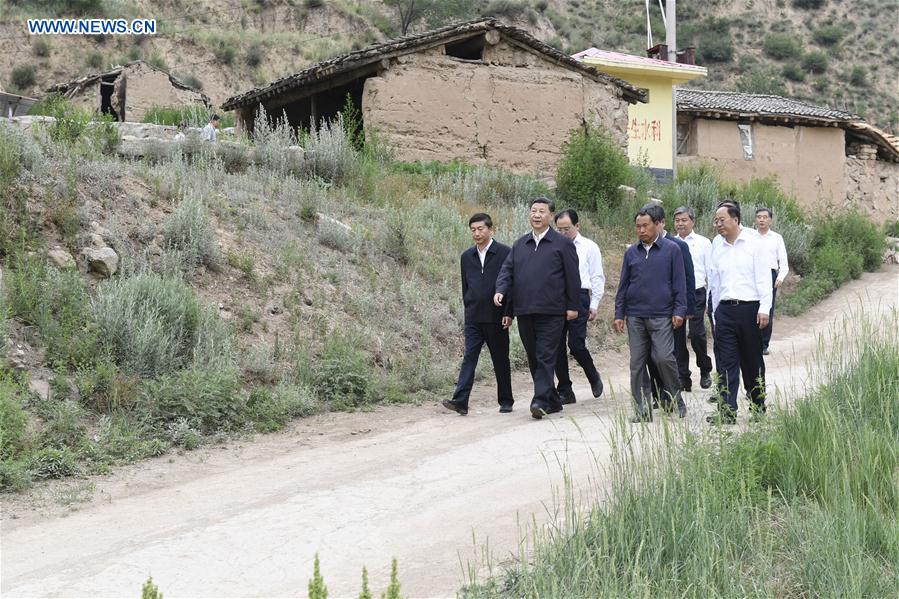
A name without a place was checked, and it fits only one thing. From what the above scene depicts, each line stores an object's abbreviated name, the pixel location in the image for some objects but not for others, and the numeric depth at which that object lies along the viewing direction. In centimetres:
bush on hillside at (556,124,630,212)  1833
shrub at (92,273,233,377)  877
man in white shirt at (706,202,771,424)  771
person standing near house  1517
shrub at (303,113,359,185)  1559
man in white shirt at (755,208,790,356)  1133
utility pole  2959
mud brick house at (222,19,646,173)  1816
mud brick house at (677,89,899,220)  2847
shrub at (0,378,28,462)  679
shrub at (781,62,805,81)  5428
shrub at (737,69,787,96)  4950
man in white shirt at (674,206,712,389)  1004
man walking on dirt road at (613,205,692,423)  786
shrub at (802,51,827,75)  5500
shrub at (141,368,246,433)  812
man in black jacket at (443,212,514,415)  895
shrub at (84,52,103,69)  3962
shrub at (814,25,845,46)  5769
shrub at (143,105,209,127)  2441
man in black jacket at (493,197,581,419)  852
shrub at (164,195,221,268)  1082
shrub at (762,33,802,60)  5625
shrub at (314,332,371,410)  943
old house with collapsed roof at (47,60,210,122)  2983
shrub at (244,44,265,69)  4328
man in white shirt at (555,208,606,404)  946
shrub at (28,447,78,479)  677
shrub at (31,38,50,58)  3953
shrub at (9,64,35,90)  3831
